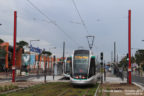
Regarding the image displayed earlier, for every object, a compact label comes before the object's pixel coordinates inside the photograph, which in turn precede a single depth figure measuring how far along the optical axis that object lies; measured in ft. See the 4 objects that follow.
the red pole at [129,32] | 85.58
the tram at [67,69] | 119.92
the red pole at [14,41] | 90.26
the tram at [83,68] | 69.00
